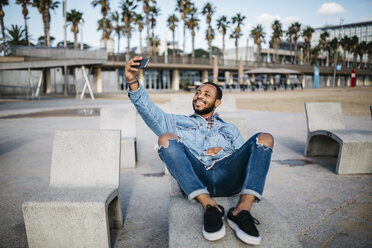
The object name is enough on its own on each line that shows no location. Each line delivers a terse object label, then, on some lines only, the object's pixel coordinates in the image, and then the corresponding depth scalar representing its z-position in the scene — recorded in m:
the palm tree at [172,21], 57.44
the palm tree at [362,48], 78.99
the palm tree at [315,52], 78.88
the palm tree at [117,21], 60.40
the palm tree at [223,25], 59.97
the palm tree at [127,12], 46.19
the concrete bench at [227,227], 1.91
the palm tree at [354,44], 75.81
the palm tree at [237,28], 59.97
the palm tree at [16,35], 59.28
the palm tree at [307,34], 71.50
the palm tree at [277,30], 67.44
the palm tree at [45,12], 38.66
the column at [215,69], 31.96
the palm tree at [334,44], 72.94
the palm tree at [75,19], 46.69
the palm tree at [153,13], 52.09
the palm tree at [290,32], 69.31
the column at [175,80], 44.84
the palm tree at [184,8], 53.34
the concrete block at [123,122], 5.07
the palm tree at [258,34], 63.00
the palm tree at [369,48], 81.06
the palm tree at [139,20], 52.12
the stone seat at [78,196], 2.24
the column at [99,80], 40.50
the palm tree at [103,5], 42.44
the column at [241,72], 33.79
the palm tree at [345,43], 76.51
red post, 44.42
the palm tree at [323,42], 75.81
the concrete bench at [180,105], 5.87
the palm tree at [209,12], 55.47
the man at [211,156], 2.02
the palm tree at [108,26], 64.12
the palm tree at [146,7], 48.46
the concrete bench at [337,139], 4.43
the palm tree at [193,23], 54.08
